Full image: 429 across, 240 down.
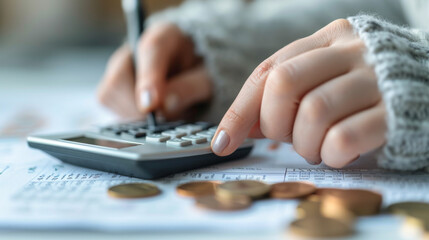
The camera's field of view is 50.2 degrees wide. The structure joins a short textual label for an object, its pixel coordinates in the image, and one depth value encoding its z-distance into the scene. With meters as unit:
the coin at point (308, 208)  0.25
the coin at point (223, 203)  0.26
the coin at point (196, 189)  0.30
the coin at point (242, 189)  0.28
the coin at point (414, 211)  0.23
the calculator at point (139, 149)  0.34
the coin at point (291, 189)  0.29
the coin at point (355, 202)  0.25
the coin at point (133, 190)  0.30
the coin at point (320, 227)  0.22
